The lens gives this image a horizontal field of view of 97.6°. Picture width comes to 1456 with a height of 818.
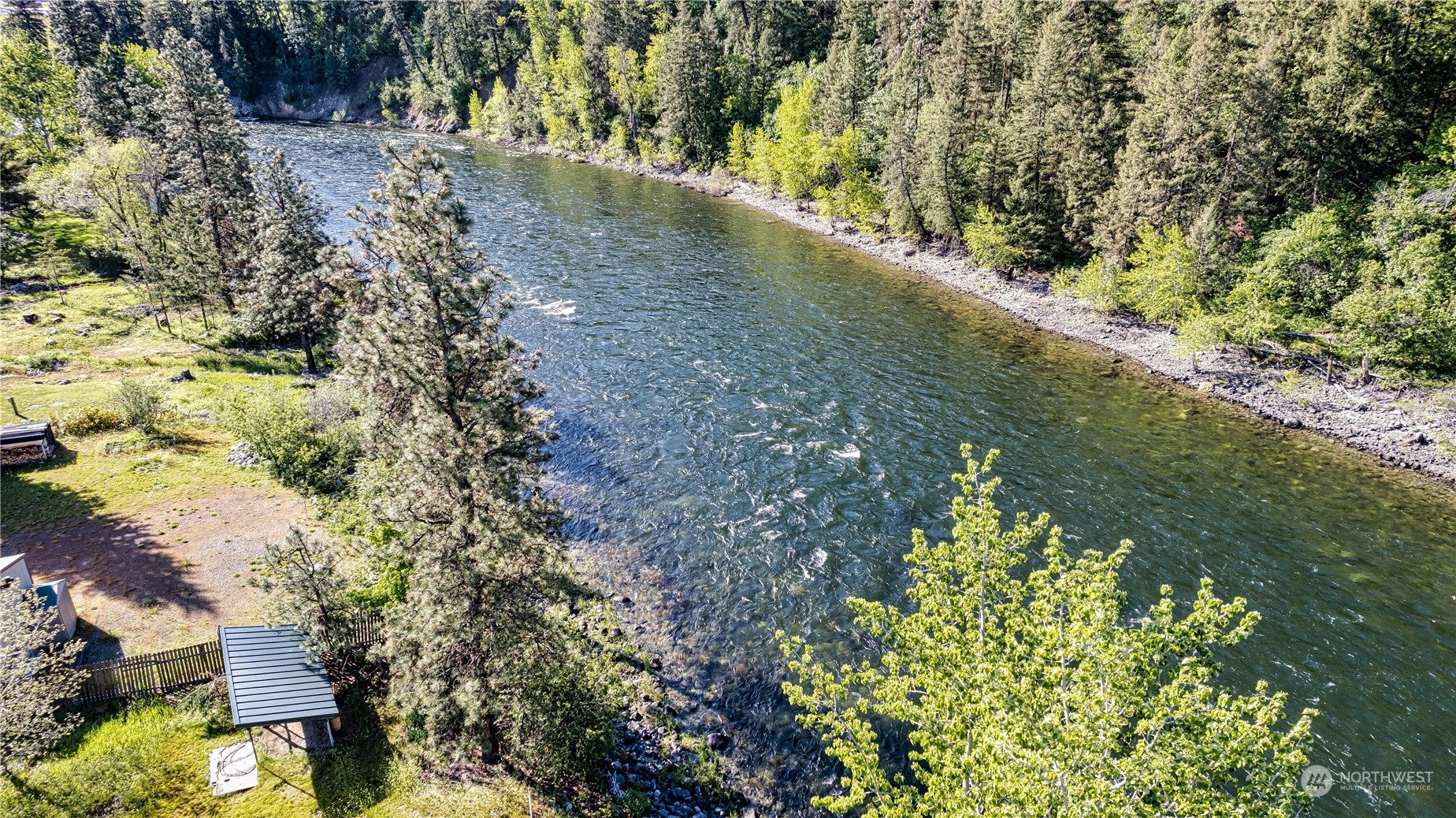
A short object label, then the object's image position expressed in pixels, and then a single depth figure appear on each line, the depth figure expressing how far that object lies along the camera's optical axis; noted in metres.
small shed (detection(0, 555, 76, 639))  20.69
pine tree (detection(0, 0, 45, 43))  97.44
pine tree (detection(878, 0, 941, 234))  72.12
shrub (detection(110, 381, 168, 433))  33.84
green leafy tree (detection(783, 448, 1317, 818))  11.38
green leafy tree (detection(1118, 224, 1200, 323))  49.75
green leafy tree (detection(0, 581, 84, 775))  16.27
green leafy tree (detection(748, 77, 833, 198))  86.75
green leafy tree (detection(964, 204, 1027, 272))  62.69
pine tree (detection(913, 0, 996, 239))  65.75
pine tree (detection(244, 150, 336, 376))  39.44
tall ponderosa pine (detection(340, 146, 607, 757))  16.23
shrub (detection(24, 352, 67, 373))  39.72
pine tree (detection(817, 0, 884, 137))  84.06
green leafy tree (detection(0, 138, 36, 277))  55.84
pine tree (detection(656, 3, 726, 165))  104.94
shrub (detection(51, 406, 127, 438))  33.56
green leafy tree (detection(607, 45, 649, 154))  117.25
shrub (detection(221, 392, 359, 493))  32.03
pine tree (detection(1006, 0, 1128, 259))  57.81
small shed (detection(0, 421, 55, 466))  30.31
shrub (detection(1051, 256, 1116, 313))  54.59
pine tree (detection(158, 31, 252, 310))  47.06
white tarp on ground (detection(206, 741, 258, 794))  17.92
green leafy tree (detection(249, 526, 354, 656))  20.09
